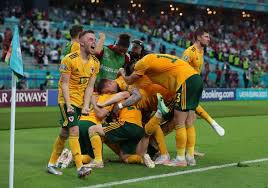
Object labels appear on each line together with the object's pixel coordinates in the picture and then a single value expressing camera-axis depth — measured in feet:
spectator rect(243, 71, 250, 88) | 130.31
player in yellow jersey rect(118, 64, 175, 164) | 31.71
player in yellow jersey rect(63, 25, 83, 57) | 34.32
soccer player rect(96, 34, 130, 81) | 34.55
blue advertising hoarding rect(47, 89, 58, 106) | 82.74
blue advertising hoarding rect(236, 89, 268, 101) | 114.83
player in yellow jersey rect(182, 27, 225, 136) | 34.19
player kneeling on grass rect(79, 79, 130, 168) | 30.01
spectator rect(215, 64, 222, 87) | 124.47
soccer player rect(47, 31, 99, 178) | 26.55
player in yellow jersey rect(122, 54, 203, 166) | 30.35
